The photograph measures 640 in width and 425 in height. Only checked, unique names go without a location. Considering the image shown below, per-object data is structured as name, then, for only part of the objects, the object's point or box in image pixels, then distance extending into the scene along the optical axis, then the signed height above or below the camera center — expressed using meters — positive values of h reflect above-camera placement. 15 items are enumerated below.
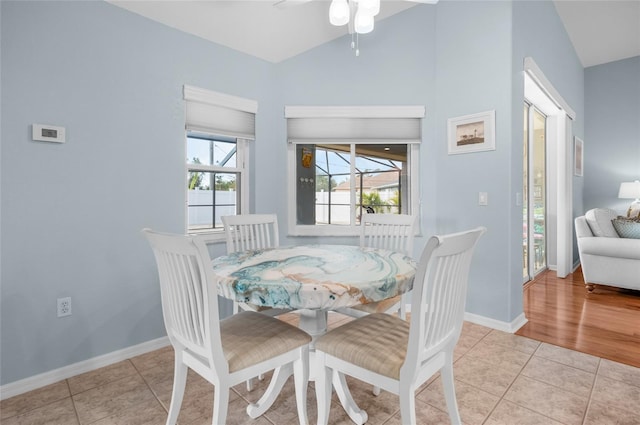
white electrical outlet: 2.02 -0.60
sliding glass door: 3.96 +0.18
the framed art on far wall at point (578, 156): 4.60 +0.73
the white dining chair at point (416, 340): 1.14 -0.55
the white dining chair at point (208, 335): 1.21 -0.55
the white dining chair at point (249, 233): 2.28 -0.18
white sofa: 3.39 -0.50
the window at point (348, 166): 3.14 +0.42
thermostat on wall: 1.92 +0.45
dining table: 1.23 -0.29
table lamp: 4.51 +0.17
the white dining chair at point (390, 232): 2.32 -0.19
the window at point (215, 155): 2.72 +0.48
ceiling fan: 1.70 +1.03
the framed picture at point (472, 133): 2.68 +0.63
